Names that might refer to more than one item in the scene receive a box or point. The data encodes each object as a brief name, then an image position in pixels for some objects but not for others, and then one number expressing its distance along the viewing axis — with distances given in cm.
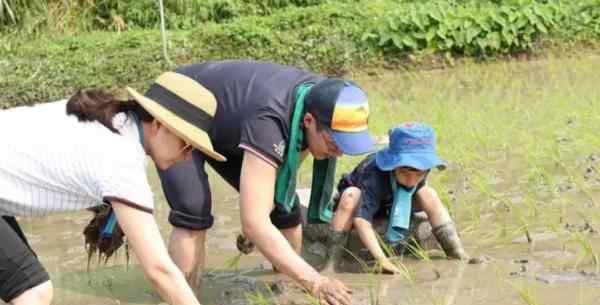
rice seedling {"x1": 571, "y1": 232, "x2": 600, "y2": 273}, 360
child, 389
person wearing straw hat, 263
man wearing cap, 319
